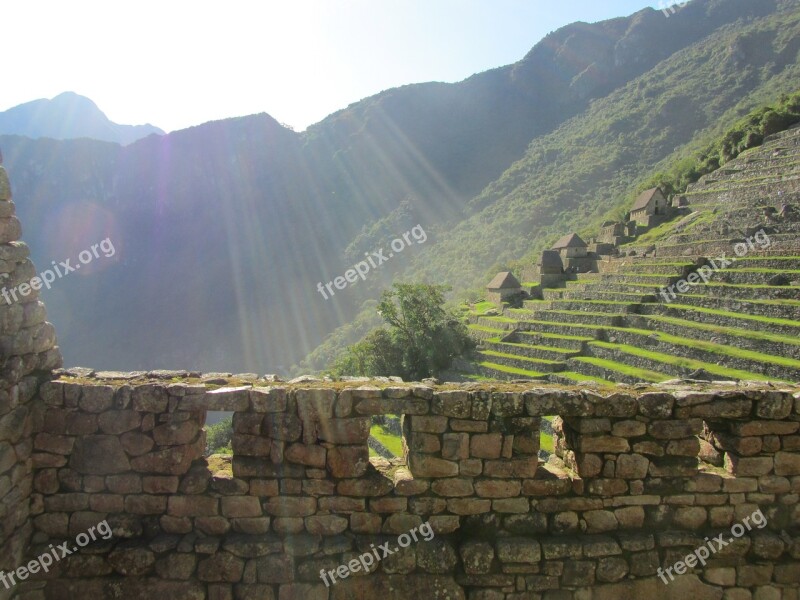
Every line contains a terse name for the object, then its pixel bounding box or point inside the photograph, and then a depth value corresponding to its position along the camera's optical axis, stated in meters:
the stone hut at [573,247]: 46.41
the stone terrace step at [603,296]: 28.21
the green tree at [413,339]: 33.59
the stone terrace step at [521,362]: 25.20
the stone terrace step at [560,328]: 27.34
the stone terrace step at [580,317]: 27.50
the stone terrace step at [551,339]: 26.66
